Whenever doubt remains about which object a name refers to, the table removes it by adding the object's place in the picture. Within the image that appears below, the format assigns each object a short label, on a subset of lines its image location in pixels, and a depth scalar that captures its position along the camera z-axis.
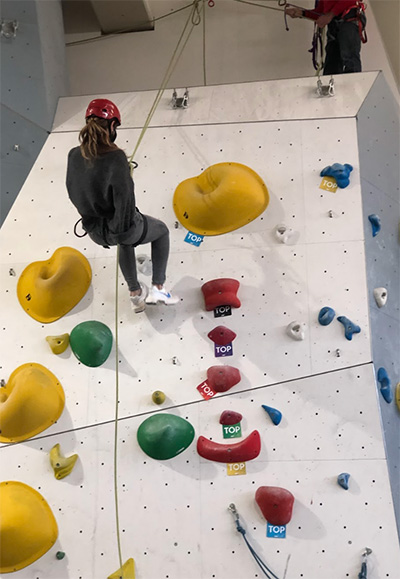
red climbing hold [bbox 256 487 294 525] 3.28
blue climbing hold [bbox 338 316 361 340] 3.53
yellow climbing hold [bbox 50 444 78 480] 3.46
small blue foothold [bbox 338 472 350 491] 3.31
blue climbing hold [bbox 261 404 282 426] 3.44
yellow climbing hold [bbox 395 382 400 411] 3.58
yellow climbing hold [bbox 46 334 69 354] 3.70
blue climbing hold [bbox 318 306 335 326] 3.57
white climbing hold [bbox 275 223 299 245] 3.79
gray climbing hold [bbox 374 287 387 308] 3.65
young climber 3.01
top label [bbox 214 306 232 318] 3.71
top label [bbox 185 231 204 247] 3.87
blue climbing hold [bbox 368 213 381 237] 3.79
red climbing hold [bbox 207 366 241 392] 3.53
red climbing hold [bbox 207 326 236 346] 3.63
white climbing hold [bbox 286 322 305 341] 3.56
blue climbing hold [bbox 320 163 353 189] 3.82
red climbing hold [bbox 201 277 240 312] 3.67
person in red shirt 4.35
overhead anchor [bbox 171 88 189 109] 4.17
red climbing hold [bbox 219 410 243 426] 3.48
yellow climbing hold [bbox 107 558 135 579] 3.28
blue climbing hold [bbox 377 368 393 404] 3.50
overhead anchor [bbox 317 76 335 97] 4.06
